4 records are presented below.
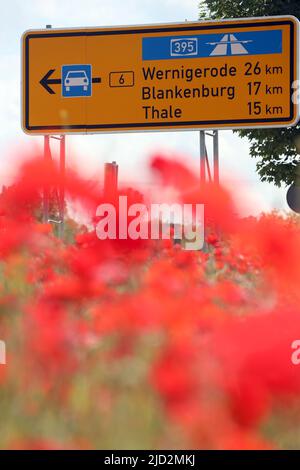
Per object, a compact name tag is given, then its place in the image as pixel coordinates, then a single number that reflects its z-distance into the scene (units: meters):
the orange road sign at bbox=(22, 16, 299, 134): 13.36
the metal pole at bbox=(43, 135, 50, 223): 7.55
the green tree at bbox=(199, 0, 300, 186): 42.00
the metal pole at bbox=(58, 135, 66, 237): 7.30
